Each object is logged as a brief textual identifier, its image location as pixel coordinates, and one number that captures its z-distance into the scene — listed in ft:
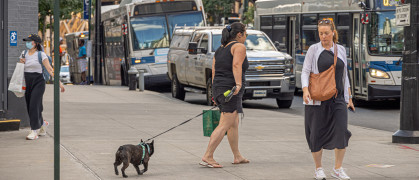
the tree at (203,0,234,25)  171.63
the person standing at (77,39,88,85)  112.14
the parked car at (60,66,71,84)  154.71
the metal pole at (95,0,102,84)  101.35
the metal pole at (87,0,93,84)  110.83
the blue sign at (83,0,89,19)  112.36
